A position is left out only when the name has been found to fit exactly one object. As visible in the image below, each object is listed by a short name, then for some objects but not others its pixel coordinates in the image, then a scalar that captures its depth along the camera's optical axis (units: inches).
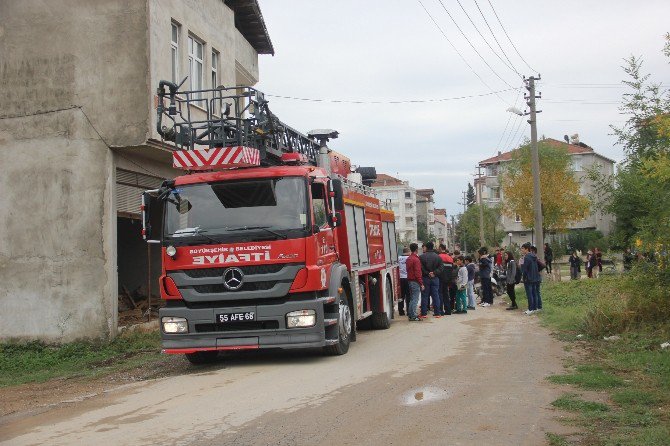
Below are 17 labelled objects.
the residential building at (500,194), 3036.4
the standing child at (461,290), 811.4
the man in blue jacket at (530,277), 731.4
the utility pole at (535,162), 1211.2
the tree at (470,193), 5820.9
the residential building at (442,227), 6498.0
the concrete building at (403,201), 5054.1
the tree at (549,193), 2074.3
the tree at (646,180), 447.2
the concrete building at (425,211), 5671.3
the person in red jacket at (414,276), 683.4
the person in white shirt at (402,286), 776.9
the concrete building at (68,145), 608.1
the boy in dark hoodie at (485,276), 863.4
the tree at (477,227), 3174.2
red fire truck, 415.2
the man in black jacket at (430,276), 716.0
